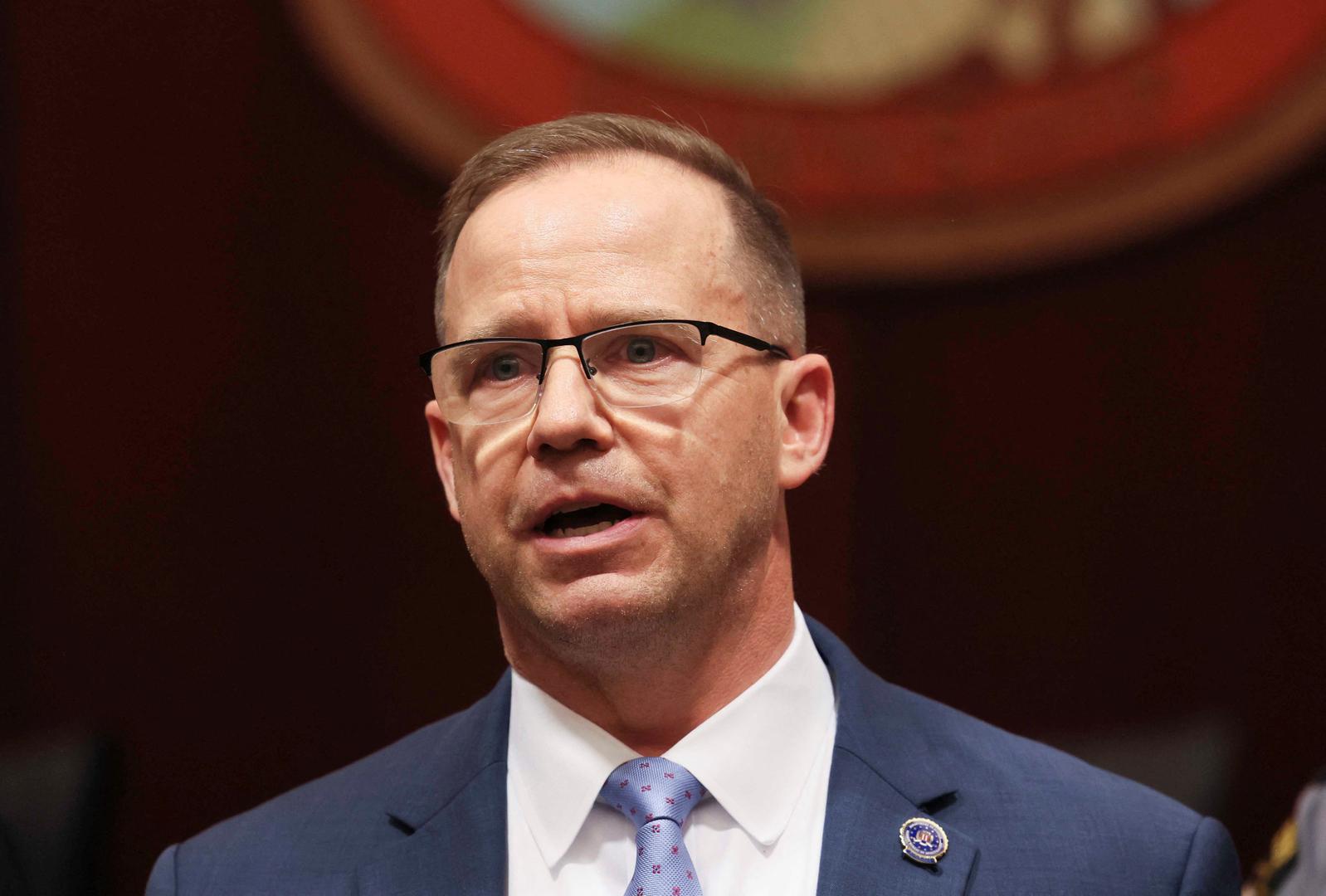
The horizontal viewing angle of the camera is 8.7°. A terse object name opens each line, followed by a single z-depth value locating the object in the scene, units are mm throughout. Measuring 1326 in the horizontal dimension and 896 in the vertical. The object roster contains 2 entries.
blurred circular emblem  3976
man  3617
